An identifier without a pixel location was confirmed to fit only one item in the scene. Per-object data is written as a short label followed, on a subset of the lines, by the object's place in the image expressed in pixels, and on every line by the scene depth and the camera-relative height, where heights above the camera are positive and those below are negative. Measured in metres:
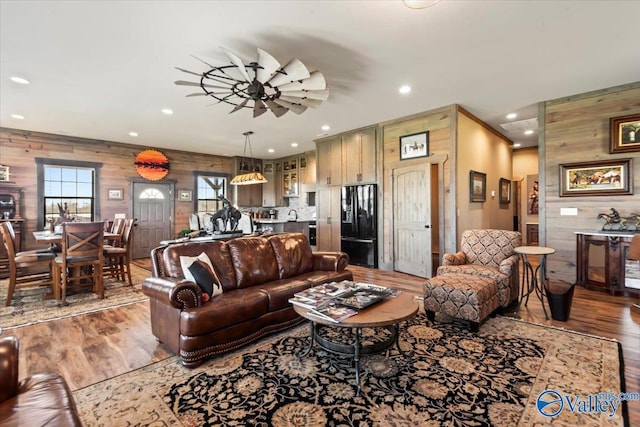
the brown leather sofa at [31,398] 1.13 -0.77
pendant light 6.60 +0.82
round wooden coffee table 1.99 -0.71
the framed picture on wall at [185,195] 8.20 +0.52
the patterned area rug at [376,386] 1.75 -1.16
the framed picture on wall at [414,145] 5.20 +1.22
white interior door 5.13 -0.10
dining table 3.96 -0.33
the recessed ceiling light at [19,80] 3.73 +1.68
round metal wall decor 7.50 +1.25
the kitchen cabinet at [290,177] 8.98 +1.13
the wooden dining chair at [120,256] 4.84 -0.69
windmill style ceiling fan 2.76 +1.32
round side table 3.25 -0.41
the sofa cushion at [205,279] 2.57 -0.56
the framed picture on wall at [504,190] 6.84 +0.57
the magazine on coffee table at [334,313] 2.03 -0.69
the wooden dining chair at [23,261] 3.85 -0.63
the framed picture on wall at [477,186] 5.37 +0.52
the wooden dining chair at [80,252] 3.94 -0.52
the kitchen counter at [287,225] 8.15 -0.30
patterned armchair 3.31 -0.55
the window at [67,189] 6.30 +0.54
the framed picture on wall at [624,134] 4.07 +1.11
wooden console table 3.94 -0.64
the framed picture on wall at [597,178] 4.18 +0.53
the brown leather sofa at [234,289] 2.34 -0.72
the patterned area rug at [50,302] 3.45 -1.18
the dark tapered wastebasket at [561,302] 3.11 -0.91
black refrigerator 6.01 -0.21
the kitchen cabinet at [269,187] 9.68 +0.88
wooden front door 7.52 -0.03
